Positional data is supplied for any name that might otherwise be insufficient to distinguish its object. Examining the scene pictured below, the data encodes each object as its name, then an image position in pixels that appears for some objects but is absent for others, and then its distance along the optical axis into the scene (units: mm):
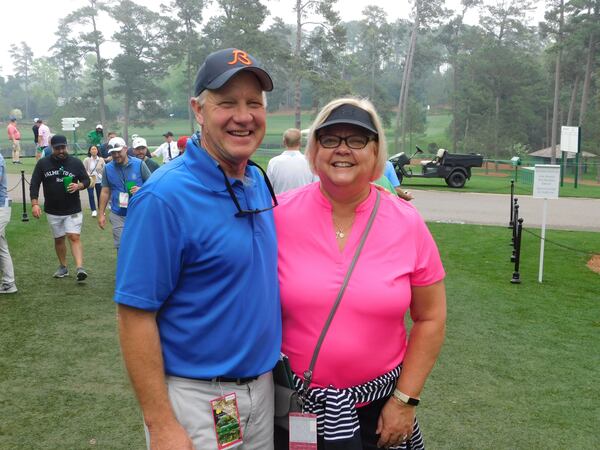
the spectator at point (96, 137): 15641
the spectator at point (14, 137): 25406
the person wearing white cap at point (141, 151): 10320
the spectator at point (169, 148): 14227
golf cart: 23859
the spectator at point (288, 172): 6793
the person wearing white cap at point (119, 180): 8016
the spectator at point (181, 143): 10425
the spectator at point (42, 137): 22422
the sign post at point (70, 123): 25675
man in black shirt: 8344
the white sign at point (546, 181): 8789
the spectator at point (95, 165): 13430
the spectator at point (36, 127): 23258
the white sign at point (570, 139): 26156
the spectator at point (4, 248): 7531
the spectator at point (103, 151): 15099
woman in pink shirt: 2391
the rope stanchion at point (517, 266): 8992
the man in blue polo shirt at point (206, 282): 1974
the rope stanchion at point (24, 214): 13219
